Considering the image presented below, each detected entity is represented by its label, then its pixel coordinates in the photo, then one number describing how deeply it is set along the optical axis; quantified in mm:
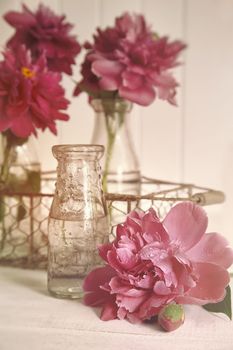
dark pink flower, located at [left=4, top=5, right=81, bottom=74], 803
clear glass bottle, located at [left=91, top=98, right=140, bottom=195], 805
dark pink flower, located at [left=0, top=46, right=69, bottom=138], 689
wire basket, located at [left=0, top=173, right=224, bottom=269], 702
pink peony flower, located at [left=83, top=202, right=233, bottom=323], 489
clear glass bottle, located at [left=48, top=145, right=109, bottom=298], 573
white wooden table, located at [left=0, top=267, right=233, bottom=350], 454
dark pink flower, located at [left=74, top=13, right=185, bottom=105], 746
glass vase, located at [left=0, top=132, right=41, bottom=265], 736
